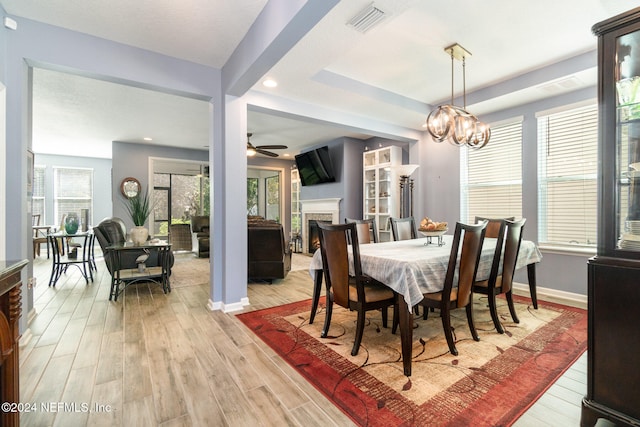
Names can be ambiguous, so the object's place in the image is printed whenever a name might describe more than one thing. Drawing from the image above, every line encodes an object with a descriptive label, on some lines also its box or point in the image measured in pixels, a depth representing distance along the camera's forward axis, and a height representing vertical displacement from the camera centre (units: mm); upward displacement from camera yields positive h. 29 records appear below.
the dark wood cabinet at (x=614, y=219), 1416 -28
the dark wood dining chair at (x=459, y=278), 2217 -507
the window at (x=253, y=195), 10000 +637
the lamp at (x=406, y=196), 5312 +327
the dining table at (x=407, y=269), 2004 -435
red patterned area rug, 1633 -1079
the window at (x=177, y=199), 8062 +425
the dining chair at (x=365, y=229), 3525 -187
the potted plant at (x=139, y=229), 4004 -213
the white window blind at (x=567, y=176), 3523 +473
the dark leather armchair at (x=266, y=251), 4395 -573
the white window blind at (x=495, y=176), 4152 +569
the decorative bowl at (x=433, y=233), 2941 -195
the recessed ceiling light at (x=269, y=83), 3245 +1481
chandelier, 3010 +966
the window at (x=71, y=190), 8305 +683
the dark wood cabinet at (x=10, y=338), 1163 -511
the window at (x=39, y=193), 8000 +559
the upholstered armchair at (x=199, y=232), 7066 -461
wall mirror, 6918 +627
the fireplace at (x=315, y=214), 6820 -11
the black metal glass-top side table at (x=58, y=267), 4371 -833
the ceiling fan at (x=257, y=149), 5509 +1242
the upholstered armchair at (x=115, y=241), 4253 -404
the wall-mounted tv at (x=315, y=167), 6863 +1140
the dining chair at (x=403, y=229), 3805 -204
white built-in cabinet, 5797 +571
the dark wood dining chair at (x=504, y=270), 2642 -535
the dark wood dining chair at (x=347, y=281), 2236 -544
